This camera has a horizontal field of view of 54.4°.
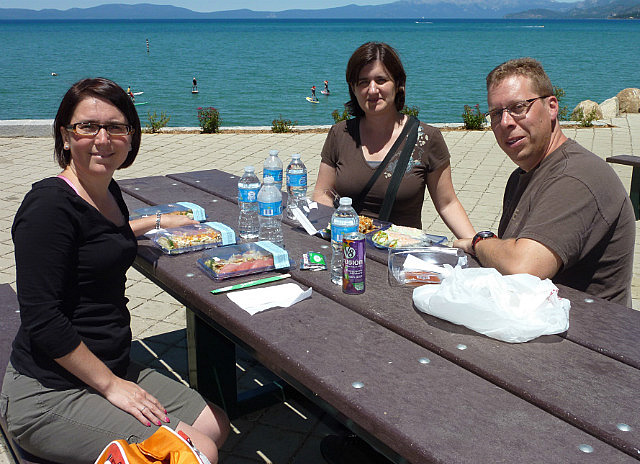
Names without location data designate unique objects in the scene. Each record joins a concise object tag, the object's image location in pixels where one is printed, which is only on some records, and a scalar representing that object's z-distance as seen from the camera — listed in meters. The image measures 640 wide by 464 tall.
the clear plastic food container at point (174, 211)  3.41
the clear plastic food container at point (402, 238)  2.99
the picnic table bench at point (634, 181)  6.70
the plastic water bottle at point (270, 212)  3.05
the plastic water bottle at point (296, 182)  3.60
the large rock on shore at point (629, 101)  16.16
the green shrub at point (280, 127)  12.42
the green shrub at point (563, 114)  14.68
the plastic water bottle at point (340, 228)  2.59
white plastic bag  2.04
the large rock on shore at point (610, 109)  14.54
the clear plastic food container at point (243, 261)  2.61
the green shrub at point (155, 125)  12.42
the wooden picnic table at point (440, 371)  1.55
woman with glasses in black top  2.19
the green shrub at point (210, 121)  12.05
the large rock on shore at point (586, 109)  14.08
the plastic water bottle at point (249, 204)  3.32
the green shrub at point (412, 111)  12.29
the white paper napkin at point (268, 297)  2.33
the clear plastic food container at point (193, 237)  2.92
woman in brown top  3.82
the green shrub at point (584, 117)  12.81
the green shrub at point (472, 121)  12.61
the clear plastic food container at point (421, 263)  2.54
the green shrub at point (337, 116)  12.51
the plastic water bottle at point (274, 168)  3.62
